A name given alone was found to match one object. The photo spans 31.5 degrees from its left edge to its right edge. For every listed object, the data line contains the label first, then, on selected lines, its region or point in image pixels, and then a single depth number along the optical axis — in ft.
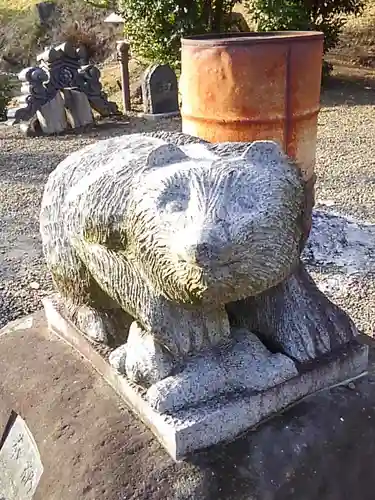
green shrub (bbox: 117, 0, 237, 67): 21.11
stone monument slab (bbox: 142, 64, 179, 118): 20.94
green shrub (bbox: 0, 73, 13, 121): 23.57
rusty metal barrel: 8.56
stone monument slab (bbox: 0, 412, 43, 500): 4.44
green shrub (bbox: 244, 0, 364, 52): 20.18
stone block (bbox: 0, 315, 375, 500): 3.79
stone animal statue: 3.17
